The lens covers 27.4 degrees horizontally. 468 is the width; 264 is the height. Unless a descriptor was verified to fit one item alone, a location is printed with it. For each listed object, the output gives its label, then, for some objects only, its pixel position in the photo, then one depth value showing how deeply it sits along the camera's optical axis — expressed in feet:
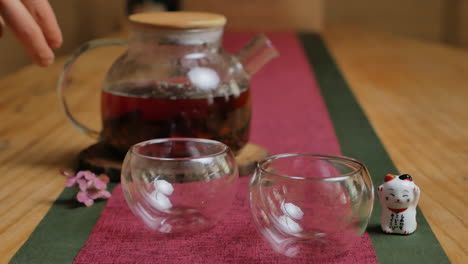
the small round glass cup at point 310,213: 2.00
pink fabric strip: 2.02
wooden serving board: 2.56
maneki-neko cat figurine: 2.13
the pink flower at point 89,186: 2.36
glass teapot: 2.53
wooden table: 2.30
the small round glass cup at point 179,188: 2.15
